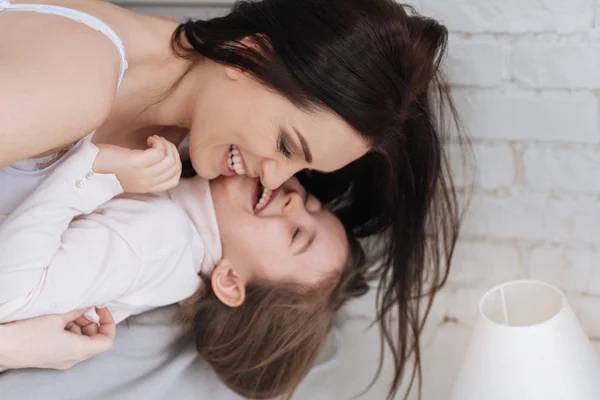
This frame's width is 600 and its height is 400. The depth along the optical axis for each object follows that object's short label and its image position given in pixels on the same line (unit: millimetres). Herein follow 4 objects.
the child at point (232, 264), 1313
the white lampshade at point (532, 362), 1266
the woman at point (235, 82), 1078
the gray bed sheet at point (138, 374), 1292
